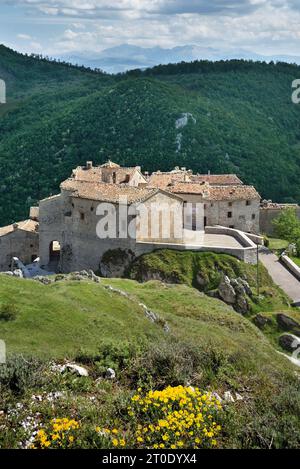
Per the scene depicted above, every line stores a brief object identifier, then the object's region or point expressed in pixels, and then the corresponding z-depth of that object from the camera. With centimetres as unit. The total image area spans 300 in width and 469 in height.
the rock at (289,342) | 3741
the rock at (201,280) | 4481
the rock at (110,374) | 1747
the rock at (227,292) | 4219
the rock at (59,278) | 3067
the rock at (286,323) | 3922
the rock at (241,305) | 4219
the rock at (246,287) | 4356
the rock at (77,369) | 1730
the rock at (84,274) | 3428
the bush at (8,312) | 2127
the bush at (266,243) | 5646
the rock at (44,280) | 2894
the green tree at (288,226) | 6238
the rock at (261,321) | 3978
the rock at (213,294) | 4291
